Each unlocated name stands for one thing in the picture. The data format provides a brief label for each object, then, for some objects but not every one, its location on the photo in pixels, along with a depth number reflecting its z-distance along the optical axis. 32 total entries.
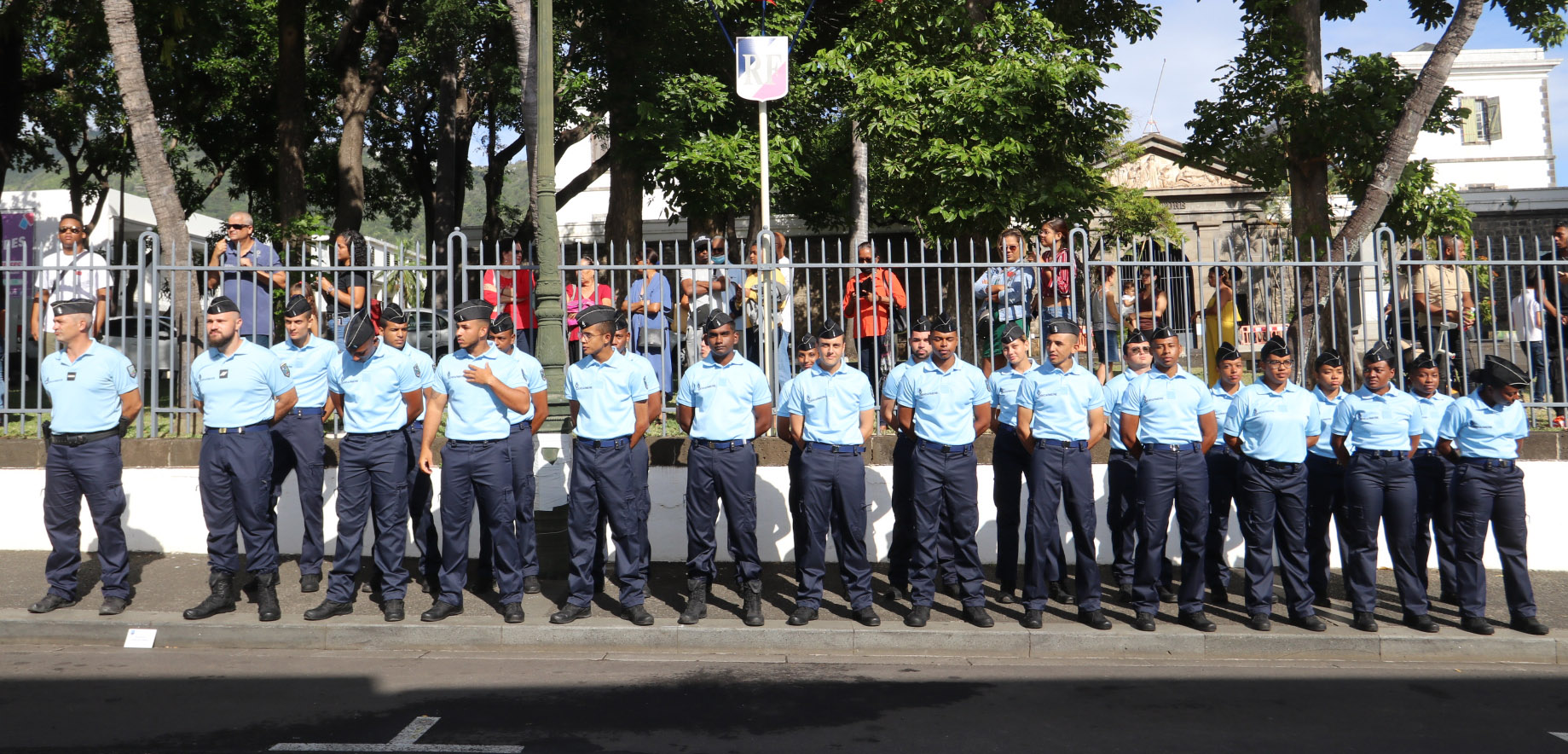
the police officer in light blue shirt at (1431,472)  7.83
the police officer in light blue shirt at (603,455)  7.47
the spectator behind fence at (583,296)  9.44
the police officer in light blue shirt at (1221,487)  8.21
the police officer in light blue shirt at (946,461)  7.60
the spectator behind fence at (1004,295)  9.19
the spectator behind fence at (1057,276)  9.26
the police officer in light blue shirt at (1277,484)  7.49
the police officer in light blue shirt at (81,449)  7.38
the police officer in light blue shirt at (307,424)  8.01
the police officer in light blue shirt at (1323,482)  7.94
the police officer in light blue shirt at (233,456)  7.37
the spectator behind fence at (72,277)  9.17
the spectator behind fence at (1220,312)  9.44
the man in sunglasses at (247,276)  9.38
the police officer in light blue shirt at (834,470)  7.52
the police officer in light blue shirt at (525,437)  7.85
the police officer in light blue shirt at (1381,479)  7.54
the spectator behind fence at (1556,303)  9.36
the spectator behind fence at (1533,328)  9.59
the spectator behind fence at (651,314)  9.14
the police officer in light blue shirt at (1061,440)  7.53
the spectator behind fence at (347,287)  9.12
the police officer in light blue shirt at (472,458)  7.45
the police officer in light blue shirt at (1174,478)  7.41
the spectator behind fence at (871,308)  9.31
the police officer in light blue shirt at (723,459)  7.53
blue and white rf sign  12.09
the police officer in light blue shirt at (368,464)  7.47
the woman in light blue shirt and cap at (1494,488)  7.41
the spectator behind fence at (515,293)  9.14
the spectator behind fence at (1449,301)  9.24
